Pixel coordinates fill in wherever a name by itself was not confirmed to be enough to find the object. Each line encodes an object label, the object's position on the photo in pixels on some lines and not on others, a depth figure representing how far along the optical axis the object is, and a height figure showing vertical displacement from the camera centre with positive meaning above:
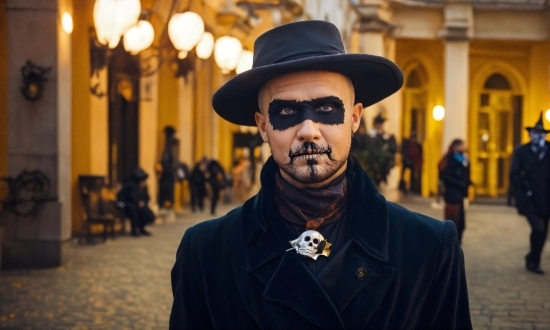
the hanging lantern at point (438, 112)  31.09 -0.08
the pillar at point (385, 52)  29.91 +1.65
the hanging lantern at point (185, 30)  15.95 +1.17
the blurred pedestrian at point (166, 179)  20.83 -1.44
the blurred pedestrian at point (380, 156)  17.80 -0.79
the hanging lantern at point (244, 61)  20.36 +0.91
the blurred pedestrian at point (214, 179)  22.34 -1.56
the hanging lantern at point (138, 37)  15.08 +1.00
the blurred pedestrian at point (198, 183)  22.92 -1.66
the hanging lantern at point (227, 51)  18.48 +0.99
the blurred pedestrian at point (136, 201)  17.38 -1.58
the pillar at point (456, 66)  29.89 +1.25
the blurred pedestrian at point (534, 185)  12.26 -0.87
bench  15.88 -1.48
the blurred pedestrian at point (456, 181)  14.50 -0.98
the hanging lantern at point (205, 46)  18.11 +1.05
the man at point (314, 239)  2.95 -0.38
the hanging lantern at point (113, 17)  13.12 +1.11
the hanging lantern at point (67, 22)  12.75 +1.02
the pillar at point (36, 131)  12.48 -0.31
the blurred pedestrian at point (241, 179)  27.55 -1.89
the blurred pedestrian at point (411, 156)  29.80 -1.34
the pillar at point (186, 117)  23.88 -0.24
